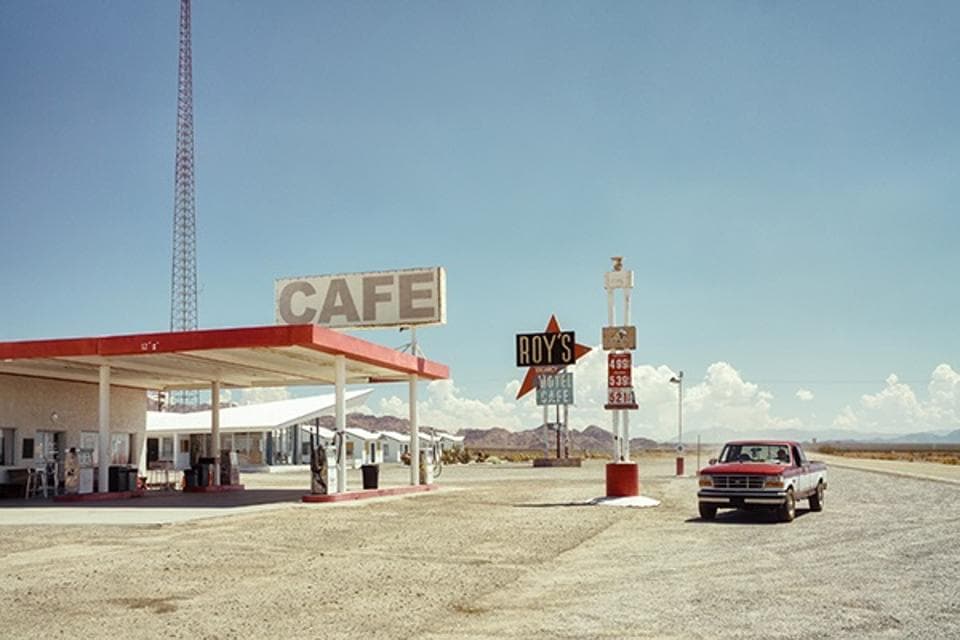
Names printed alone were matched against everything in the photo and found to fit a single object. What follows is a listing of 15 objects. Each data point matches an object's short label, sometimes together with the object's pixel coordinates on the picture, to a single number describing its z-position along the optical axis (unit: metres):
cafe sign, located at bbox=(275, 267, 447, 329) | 39.94
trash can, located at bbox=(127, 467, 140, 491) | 32.99
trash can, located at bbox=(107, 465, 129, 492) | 32.56
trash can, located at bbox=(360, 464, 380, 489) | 33.50
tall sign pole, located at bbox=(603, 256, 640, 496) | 28.12
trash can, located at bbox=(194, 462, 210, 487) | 37.88
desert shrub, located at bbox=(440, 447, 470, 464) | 81.84
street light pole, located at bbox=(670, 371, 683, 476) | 47.35
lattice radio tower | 72.80
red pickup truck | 21.50
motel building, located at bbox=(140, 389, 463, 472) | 62.38
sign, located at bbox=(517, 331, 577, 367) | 30.92
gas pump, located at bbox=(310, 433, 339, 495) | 28.64
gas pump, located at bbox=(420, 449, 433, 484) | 37.97
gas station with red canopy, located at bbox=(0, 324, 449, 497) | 27.92
